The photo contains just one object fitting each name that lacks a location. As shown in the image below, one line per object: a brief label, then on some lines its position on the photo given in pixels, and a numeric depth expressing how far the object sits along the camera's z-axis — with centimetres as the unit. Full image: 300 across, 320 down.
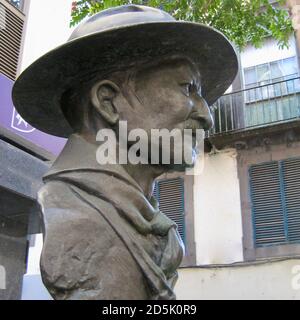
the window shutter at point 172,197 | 1050
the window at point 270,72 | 1103
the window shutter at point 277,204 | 959
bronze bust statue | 157
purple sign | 303
